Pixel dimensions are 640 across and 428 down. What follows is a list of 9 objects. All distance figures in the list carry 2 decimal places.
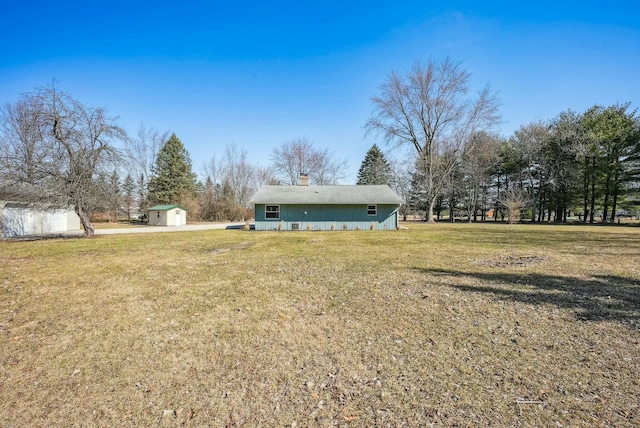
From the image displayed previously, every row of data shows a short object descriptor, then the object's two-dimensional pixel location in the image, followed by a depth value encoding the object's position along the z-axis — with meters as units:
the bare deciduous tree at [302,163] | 39.16
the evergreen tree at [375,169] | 45.41
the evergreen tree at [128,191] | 36.03
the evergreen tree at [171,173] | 38.01
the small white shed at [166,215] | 28.80
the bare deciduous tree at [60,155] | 14.10
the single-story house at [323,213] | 21.27
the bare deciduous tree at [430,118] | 28.27
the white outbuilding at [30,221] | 17.19
